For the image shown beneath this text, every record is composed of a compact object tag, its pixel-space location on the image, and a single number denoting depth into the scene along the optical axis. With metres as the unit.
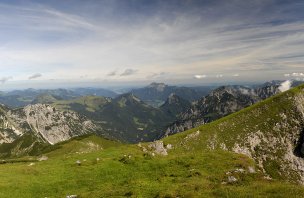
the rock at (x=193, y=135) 85.46
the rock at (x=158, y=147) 73.05
